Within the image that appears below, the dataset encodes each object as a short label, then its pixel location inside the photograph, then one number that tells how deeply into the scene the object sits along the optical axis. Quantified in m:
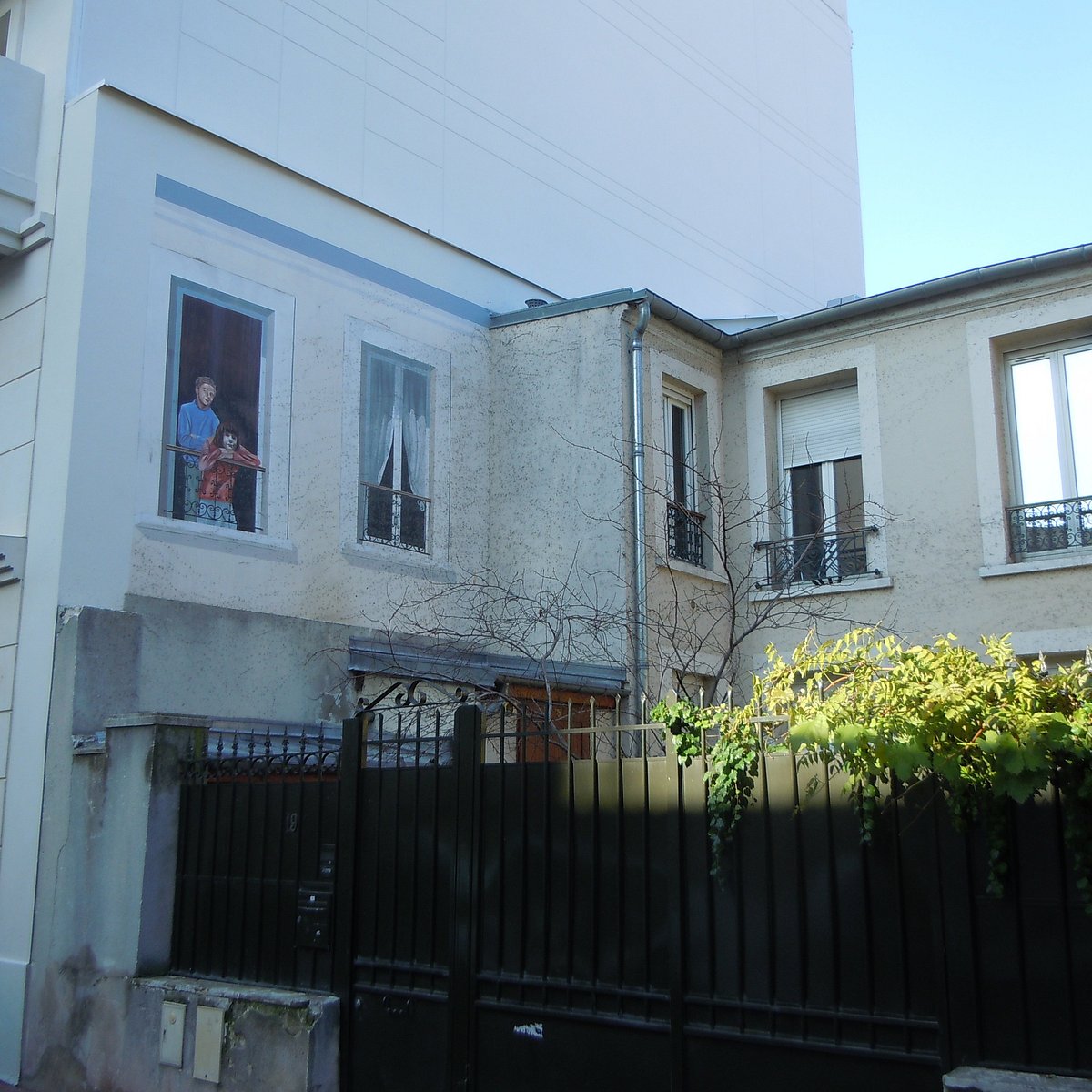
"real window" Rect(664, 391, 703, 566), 13.17
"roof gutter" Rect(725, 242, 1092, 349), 11.85
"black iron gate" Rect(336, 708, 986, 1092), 5.38
